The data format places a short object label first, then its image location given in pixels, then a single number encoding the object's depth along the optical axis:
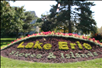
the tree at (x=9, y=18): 16.41
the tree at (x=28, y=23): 25.97
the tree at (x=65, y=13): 22.70
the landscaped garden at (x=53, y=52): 5.86
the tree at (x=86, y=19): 22.56
